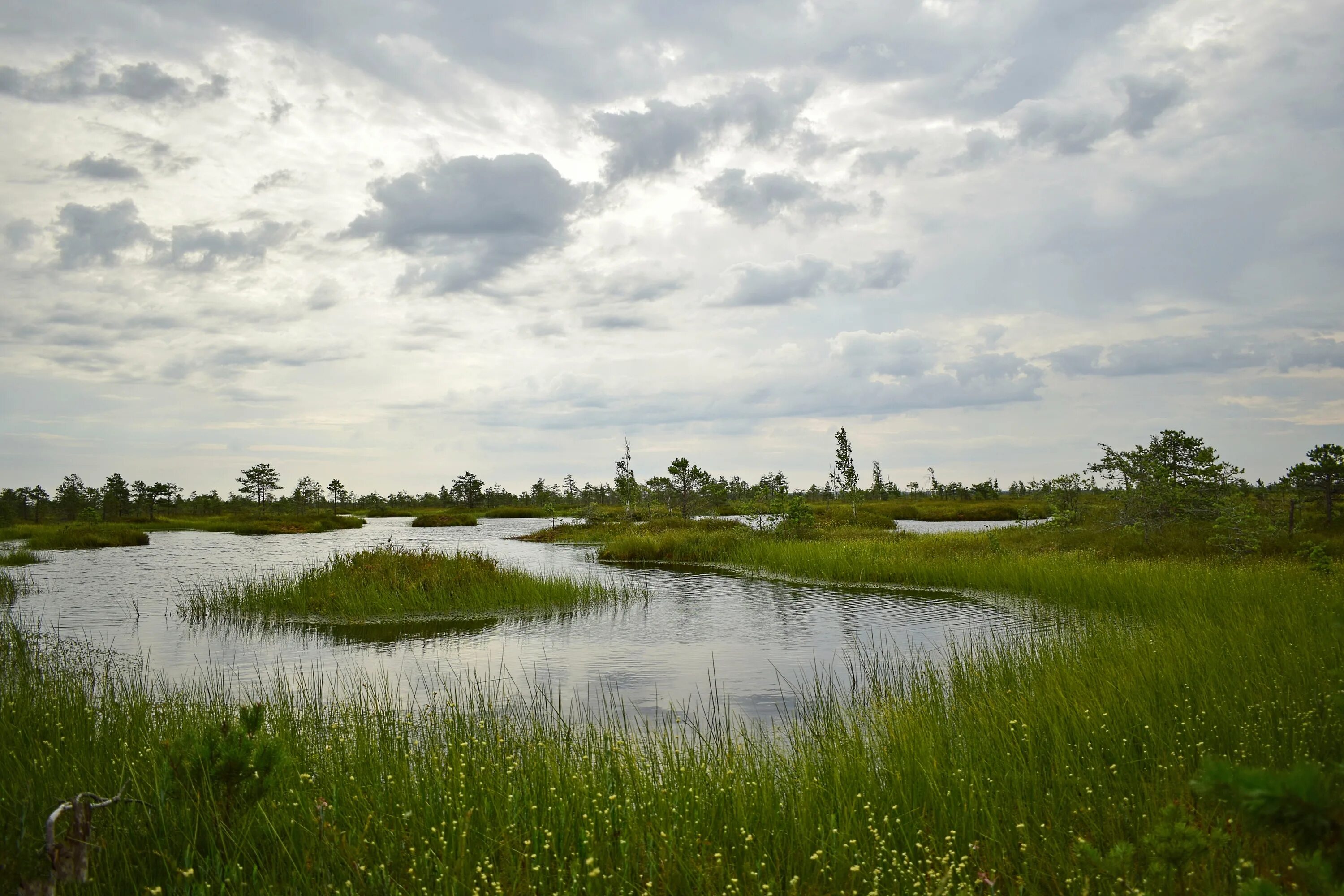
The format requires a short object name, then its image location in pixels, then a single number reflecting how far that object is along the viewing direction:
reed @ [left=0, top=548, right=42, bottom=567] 34.97
